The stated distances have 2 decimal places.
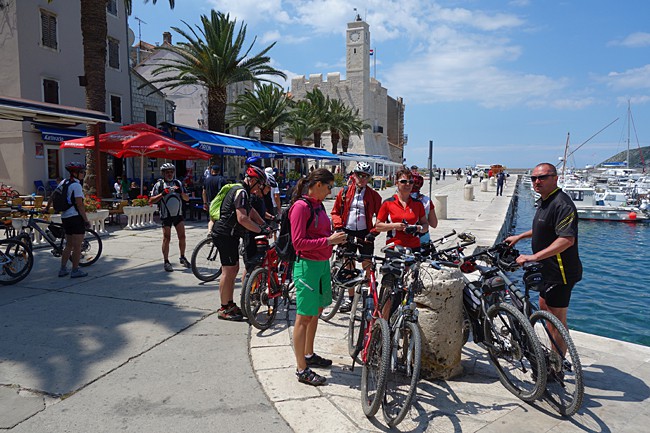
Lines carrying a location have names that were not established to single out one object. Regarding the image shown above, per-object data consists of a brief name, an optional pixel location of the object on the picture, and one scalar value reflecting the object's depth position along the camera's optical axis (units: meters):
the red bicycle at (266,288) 5.11
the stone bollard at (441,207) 16.97
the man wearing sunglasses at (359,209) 5.68
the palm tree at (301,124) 37.62
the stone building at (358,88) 67.12
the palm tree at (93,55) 14.62
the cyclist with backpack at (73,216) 7.00
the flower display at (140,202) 12.98
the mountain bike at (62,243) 7.69
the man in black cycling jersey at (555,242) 3.77
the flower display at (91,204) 11.03
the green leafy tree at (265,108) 28.92
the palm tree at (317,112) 40.18
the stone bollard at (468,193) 26.73
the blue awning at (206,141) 16.16
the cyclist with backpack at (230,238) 5.24
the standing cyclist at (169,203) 7.64
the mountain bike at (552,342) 3.33
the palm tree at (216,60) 20.00
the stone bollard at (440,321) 3.90
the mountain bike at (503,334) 3.48
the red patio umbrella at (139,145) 13.43
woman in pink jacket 3.77
